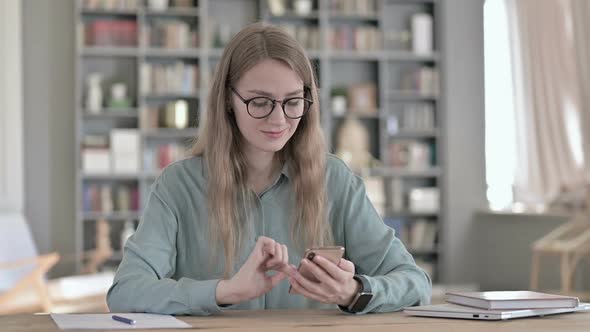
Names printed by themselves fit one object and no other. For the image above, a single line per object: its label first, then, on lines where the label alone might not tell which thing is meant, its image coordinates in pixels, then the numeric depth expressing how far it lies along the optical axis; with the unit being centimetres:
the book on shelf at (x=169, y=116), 828
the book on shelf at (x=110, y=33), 818
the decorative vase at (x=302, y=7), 845
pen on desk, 193
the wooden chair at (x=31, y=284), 595
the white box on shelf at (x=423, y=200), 877
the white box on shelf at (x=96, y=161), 818
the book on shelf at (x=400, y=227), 874
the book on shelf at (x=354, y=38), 861
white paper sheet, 190
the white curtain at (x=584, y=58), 737
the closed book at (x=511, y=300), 205
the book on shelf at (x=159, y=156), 830
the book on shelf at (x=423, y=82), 874
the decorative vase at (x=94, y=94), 816
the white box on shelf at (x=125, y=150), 820
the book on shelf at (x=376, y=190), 866
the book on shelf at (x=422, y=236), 880
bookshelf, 824
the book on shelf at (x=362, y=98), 868
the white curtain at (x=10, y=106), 769
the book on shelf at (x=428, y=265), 877
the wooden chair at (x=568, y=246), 664
